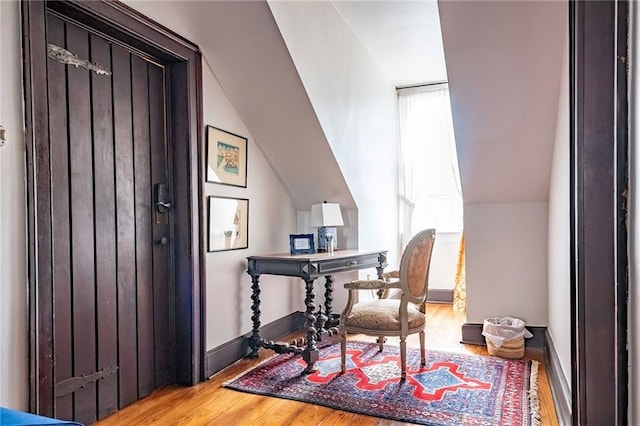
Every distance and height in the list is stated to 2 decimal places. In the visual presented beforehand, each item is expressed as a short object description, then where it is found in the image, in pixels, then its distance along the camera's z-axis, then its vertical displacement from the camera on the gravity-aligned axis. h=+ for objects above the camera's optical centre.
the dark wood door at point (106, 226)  2.06 -0.09
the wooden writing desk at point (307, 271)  2.91 -0.44
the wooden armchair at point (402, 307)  2.65 -0.64
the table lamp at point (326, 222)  3.46 -0.12
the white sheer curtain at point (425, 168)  5.06 +0.44
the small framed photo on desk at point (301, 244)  3.38 -0.28
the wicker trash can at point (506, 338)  3.04 -0.93
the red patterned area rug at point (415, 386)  2.22 -1.04
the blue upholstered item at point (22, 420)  0.95 -0.46
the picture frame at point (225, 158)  2.86 +0.34
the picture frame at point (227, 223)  2.87 -0.10
